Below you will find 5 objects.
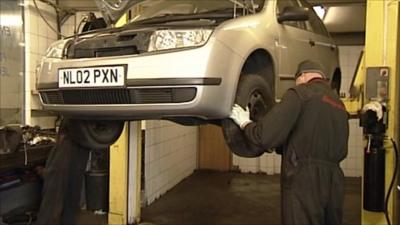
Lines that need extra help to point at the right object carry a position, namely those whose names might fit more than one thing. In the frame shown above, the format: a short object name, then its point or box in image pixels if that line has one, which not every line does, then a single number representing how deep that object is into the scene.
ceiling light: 6.43
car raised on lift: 2.41
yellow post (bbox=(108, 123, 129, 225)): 5.12
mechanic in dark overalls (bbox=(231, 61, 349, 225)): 2.83
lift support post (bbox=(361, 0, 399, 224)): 3.63
